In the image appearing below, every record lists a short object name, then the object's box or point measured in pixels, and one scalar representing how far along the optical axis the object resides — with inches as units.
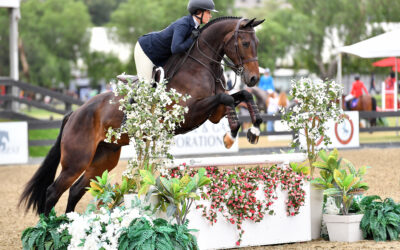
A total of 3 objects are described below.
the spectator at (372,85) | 2446.4
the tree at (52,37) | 3398.1
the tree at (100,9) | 5012.3
